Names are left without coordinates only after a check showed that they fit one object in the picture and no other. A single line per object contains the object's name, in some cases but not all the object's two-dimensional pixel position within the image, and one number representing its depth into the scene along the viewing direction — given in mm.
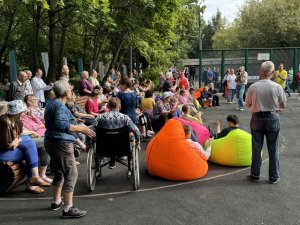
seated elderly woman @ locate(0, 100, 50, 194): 4204
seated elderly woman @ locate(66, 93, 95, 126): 6266
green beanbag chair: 5383
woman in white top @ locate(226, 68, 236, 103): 13618
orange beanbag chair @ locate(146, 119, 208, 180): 4789
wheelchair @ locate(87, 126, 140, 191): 4407
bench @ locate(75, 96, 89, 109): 7309
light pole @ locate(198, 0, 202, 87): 17294
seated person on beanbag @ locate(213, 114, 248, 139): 5595
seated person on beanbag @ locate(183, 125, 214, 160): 4937
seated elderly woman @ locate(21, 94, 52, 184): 4819
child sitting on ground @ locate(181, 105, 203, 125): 6511
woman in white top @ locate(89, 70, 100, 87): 9159
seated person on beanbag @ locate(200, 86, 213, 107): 13016
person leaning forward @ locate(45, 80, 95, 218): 3601
